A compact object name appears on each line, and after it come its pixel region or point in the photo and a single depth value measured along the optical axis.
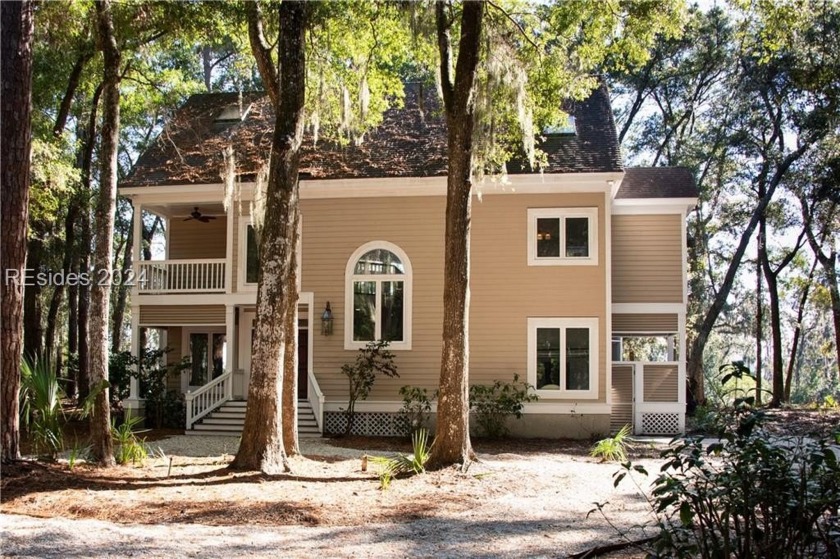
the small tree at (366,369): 15.75
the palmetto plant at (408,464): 9.88
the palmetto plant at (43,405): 9.26
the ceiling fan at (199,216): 17.23
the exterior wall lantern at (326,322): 16.23
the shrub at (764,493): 3.89
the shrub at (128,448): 10.17
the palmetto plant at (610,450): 11.73
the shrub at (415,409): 15.48
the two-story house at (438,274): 15.65
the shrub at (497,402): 15.31
